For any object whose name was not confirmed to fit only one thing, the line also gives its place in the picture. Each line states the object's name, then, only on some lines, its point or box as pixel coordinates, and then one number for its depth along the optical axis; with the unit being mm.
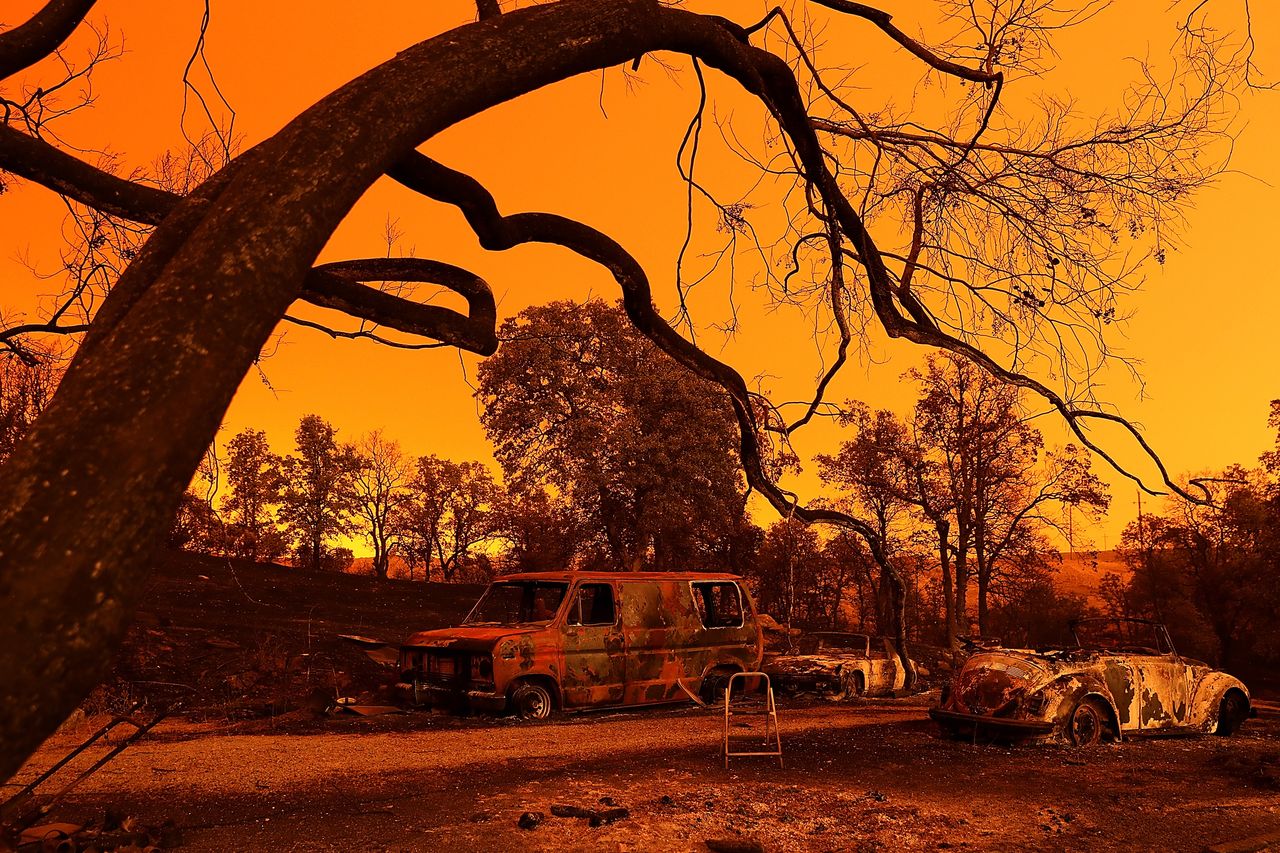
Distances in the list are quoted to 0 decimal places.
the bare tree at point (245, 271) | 2031
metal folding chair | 8203
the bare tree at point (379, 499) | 54219
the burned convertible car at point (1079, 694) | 9734
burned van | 11383
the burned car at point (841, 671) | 15141
